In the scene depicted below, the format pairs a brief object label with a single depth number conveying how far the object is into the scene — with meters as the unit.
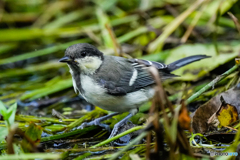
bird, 4.97
